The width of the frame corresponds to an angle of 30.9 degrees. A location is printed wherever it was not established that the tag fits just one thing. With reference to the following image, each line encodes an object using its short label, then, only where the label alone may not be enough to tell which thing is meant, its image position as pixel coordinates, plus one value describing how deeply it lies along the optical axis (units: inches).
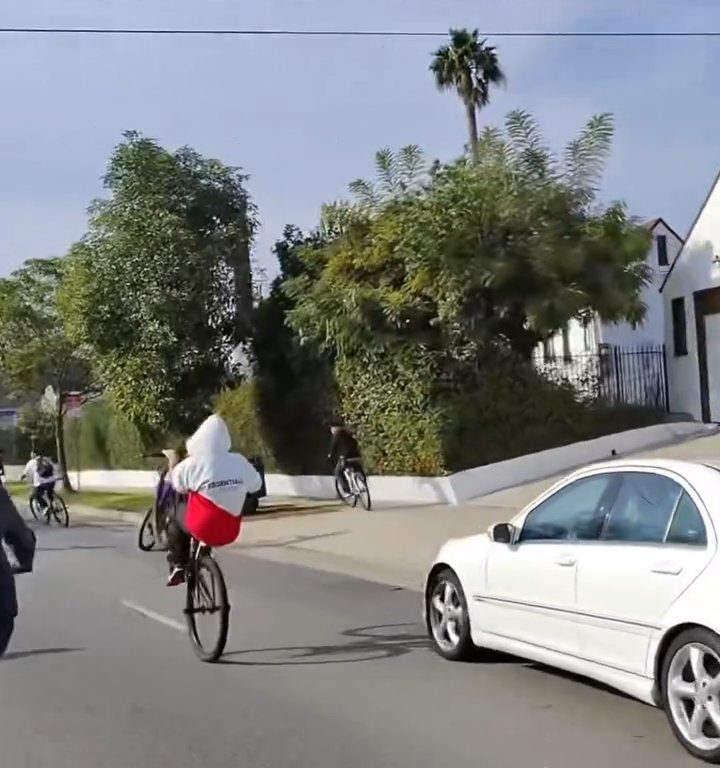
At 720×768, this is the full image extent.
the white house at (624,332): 986.7
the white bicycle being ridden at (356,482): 879.1
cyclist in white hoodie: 361.7
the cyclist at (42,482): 992.9
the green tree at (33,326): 1441.9
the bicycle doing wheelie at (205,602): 361.4
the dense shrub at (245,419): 1144.8
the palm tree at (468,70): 1648.6
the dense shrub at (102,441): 1462.8
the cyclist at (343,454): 888.9
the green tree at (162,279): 1099.3
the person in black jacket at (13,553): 217.8
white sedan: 247.8
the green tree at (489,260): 868.6
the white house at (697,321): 1037.8
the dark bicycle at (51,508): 987.3
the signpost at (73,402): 1364.4
